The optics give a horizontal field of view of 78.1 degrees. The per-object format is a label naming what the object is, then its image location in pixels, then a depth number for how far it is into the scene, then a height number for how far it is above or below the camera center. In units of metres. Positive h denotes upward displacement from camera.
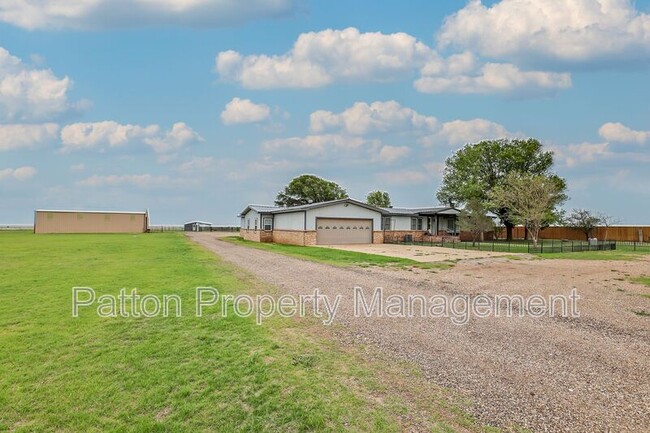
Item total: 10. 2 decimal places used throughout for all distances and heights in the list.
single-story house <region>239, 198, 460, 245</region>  29.27 +0.12
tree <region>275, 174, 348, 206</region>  60.72 +5.15
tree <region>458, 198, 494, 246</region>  30.55 +0.50
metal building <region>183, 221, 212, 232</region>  77.14 -0.43
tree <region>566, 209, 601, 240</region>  38.51 +0.34
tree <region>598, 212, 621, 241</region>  39.33 +0.15
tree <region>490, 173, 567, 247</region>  27.06 +2.00
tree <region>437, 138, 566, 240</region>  38.09 +5.86
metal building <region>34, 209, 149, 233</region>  51.94 +0.39
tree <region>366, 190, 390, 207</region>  63.50 +4.20
